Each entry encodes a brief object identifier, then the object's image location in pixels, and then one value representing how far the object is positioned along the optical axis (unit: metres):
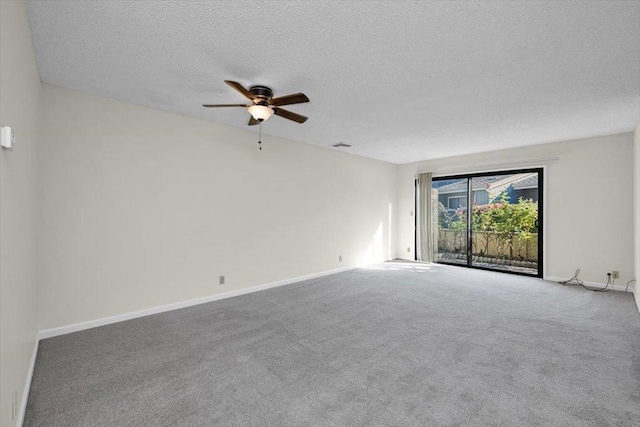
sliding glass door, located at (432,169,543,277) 5.66
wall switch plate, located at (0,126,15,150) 1.36
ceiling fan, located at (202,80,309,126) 2.64
